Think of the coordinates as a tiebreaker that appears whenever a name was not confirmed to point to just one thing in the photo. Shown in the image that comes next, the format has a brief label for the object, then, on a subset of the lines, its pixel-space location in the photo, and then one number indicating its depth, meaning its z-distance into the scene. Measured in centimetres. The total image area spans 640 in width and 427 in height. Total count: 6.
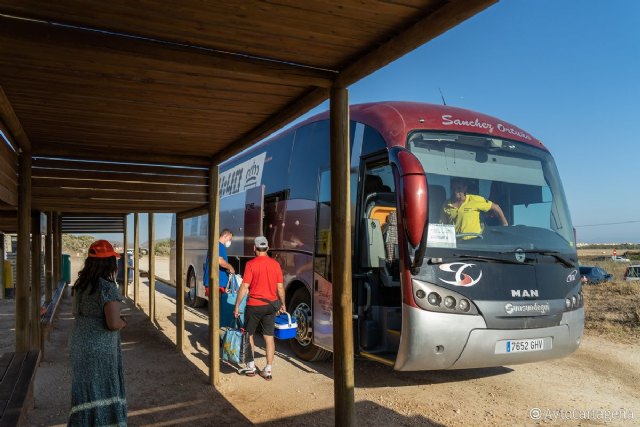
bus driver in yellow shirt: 557
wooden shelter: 262
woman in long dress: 340
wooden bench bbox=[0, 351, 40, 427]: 312
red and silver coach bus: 519
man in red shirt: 639
